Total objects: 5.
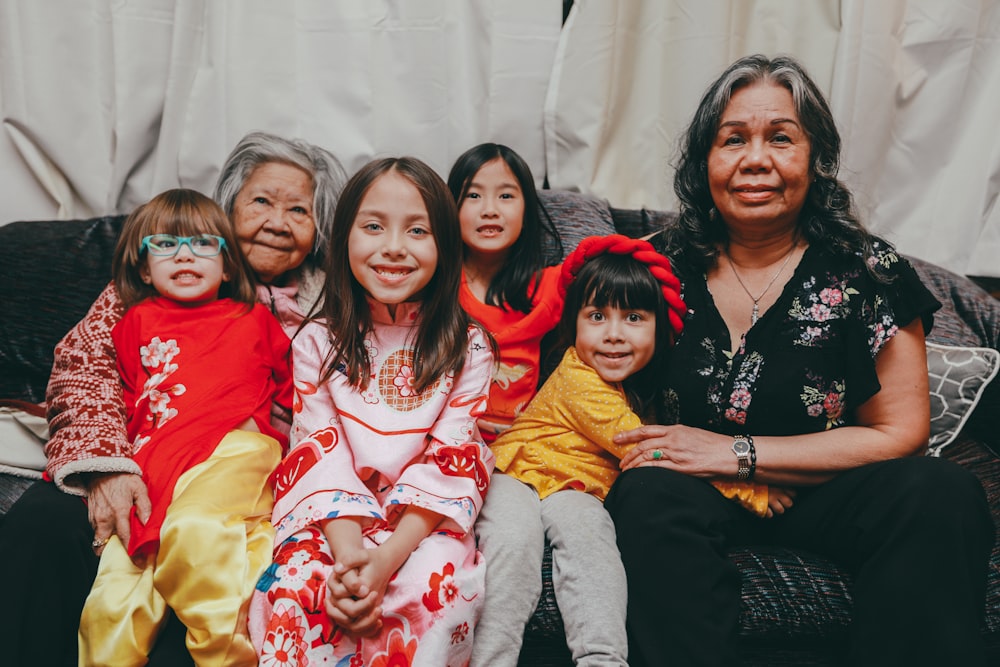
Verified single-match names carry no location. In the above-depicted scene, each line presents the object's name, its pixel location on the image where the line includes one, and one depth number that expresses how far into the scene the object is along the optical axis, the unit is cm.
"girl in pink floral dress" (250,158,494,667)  131
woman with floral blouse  134
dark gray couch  144
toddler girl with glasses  131
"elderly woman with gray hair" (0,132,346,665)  133
